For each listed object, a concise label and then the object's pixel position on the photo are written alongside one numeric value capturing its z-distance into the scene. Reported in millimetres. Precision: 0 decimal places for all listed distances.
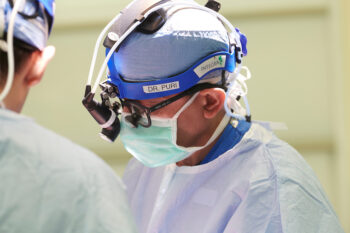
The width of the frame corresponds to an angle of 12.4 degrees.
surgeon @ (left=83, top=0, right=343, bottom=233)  2364
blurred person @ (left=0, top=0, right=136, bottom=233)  2090
